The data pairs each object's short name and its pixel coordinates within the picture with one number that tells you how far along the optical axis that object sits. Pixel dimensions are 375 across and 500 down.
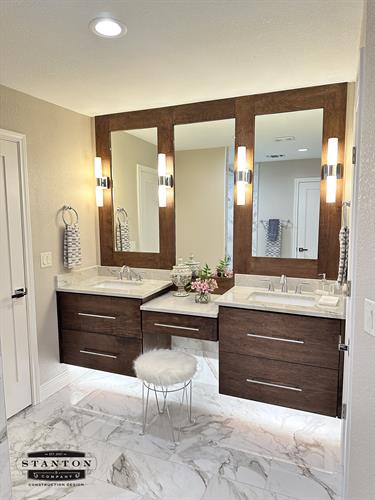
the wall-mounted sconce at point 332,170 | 2.47
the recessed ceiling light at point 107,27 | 1.60
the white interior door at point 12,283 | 2.43
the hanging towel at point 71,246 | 2.94
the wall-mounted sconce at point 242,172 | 2.75
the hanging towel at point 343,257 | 2.07
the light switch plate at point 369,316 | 1.27
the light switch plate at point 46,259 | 2.77
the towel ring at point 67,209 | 2.98
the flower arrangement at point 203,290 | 2.68
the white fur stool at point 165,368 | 2.22
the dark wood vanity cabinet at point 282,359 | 2.12
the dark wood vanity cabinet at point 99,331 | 2.68
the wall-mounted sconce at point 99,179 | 3.27
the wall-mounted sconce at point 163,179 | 3.04
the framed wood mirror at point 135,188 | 3.07
